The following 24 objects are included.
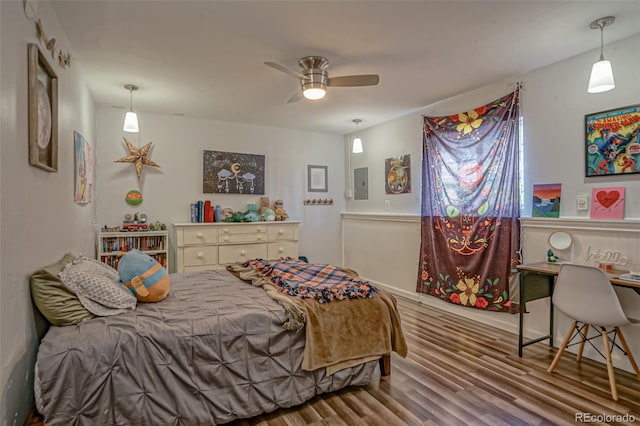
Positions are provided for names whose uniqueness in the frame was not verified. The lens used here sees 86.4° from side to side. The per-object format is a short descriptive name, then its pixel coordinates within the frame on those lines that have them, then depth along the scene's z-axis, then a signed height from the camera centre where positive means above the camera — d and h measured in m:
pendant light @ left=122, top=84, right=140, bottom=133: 3.49 +0.91
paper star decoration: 4.27 +0.68
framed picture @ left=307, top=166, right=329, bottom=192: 5.64 +0.53
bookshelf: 3.89 -0.40
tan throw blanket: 2.13 -0.79
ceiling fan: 2.68 +1.06
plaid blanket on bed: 2.34 -0.54
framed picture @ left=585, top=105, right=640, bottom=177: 2.53 +0.53
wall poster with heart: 2.60 +0.06
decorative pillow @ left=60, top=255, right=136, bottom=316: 1.91 -0.46
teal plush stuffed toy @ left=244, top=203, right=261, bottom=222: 4.75 -0.06
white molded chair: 2.21 -0.63
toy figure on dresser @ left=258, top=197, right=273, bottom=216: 5.08 +0.10
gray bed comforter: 1.59 -0.82
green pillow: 1.72 -0.46
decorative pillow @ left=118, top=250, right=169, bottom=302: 2.17 -0.43
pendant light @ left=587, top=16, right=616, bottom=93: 2.26 +0.91
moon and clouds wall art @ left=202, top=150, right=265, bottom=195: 4.80 +0.55
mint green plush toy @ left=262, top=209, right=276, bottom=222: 4.90 -0.08
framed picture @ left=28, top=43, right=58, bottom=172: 1.68 +0.54
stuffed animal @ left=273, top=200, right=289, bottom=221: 5.10 -0.01
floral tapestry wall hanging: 3.31 +0.05
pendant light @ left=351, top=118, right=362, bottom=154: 4.75 +0.90
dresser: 4.24 -0.42
